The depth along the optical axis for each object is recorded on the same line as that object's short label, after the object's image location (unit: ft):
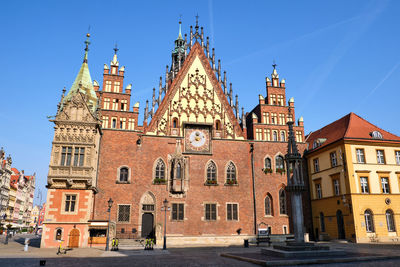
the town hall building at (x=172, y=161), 89.64
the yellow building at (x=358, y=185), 96.43
